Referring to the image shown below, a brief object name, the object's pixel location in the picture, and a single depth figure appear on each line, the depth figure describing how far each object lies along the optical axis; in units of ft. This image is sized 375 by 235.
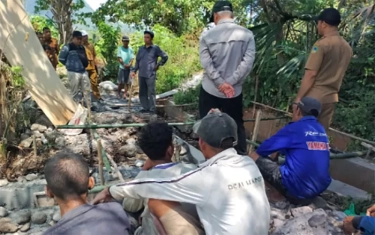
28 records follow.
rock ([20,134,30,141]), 19.52
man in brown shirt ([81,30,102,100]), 27.53
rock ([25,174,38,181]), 17.80
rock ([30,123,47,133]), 20.72
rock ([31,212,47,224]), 15.02
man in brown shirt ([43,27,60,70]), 31.07
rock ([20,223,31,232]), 14.55
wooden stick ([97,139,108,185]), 12.92
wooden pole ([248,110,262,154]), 15.26
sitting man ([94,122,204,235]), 7.39
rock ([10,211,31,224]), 14.96
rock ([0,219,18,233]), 14.23
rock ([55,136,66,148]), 20.16
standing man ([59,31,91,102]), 24.43
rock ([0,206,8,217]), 15.85
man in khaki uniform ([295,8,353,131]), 13.02
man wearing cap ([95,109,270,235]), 7.15
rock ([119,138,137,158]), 20.16
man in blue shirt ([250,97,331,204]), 10.67
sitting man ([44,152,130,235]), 6.25
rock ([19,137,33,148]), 19.02
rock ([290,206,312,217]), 10.37
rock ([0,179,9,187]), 17.39
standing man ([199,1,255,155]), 12.81
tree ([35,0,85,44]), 42.12
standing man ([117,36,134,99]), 32.14
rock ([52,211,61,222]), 14.92
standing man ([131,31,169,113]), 25.69
